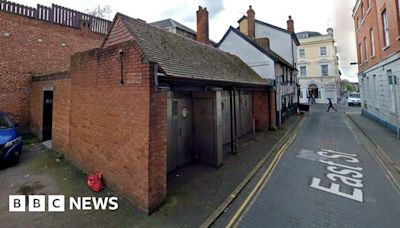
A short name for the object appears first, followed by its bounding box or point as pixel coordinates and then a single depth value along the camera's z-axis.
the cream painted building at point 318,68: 33.06
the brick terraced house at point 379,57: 10.12
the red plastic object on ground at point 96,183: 5.09
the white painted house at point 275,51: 13.69
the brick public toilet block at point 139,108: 4.24
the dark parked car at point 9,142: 6.26
